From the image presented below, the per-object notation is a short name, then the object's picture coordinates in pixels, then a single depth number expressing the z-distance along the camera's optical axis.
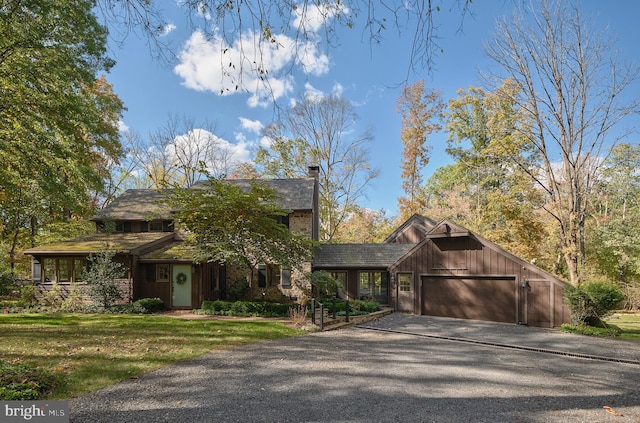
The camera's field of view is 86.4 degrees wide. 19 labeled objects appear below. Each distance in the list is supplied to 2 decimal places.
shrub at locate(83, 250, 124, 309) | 16.53
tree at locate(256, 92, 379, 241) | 30.53
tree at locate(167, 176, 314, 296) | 16.19
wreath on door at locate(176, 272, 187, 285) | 18.39
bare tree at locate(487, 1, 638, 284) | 17.19
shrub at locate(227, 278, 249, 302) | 19.25
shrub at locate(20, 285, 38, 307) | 16.91
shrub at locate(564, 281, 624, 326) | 12.90
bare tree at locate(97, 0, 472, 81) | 3.00
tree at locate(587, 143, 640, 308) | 23.52
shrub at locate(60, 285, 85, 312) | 16.59
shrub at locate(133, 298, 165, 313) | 16.77
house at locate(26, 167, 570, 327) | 15.69
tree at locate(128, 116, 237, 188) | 32.28
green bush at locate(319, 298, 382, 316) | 16.81
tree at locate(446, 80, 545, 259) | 20.81
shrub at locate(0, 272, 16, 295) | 18.58
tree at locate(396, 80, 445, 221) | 30.33
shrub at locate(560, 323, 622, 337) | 12.89
